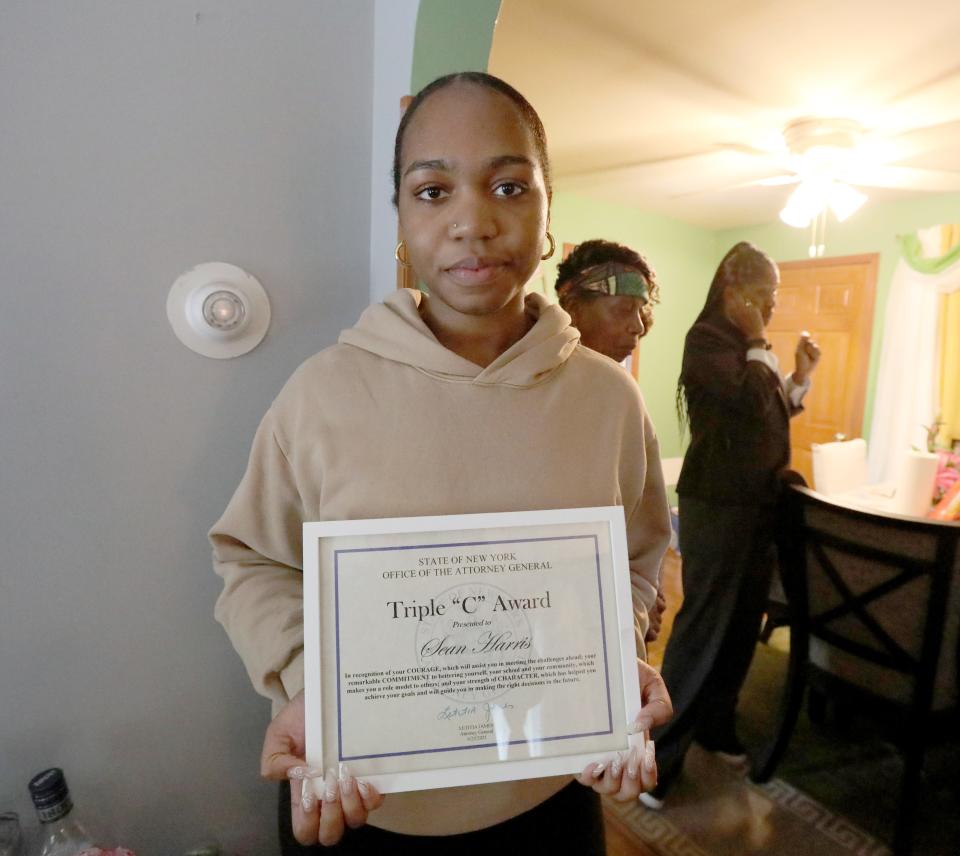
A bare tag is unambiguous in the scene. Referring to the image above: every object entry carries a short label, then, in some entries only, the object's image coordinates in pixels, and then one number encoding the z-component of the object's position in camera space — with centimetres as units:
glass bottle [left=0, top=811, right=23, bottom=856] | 74
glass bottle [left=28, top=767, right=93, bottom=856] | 70
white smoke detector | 78
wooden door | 376
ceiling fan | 231
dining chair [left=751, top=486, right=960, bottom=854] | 128
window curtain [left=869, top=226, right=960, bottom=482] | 335
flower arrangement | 234
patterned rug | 147
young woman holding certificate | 58
